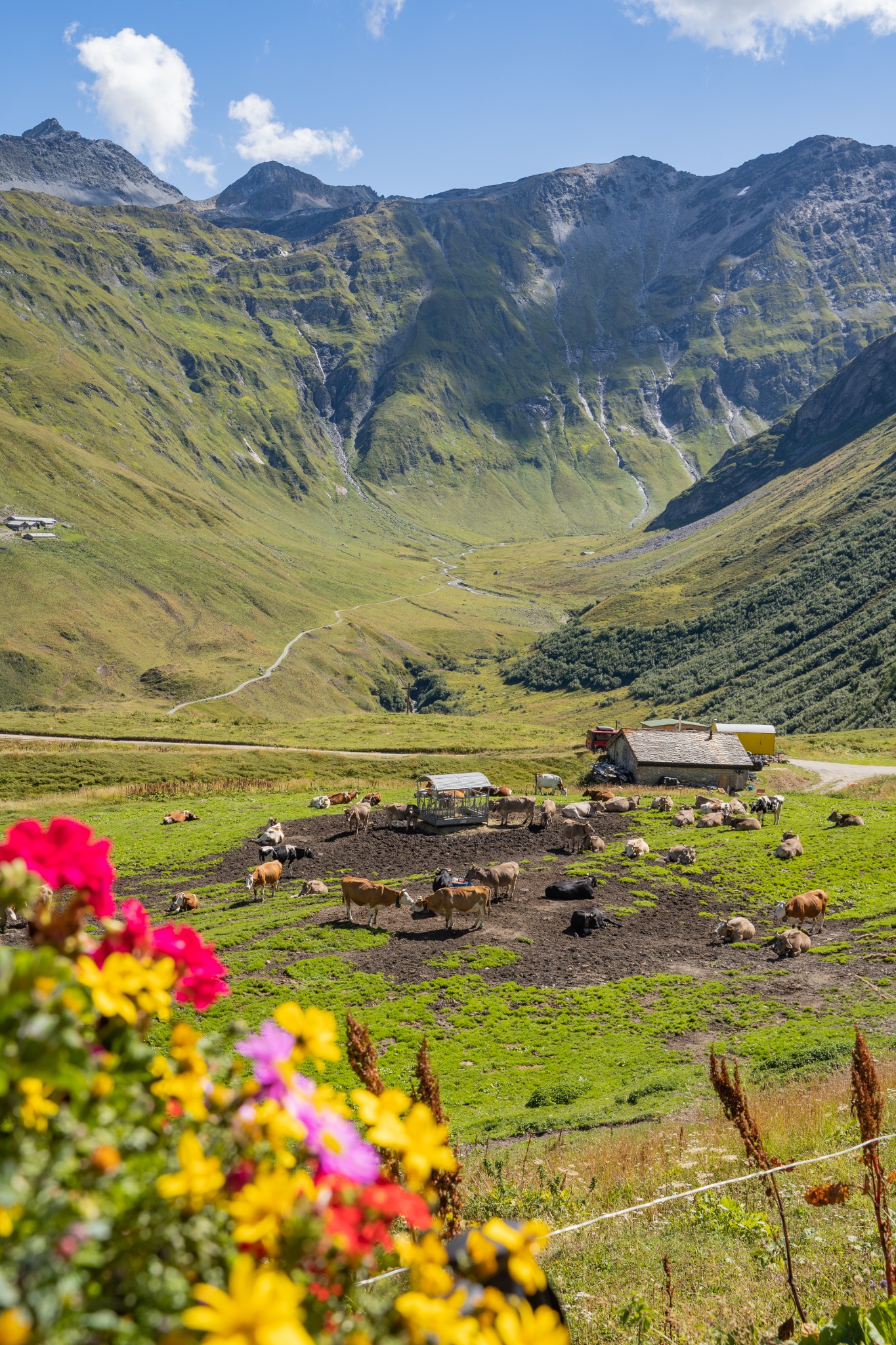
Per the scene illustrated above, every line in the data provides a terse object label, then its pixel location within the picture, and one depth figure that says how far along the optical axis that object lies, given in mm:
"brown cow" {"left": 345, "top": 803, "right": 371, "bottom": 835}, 47906
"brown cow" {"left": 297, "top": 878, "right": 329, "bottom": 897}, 36812
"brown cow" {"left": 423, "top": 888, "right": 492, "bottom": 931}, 32125
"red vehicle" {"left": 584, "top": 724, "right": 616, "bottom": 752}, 78281
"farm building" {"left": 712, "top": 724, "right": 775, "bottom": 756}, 77062
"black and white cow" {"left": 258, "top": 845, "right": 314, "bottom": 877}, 41281
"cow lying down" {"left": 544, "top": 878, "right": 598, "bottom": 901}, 36156
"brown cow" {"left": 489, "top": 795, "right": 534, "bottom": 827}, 50562
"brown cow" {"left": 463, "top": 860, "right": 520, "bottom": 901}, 35656
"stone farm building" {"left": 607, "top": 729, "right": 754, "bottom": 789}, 67375
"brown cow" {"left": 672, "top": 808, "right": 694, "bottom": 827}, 49438
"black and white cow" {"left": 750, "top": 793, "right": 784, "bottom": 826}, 50031
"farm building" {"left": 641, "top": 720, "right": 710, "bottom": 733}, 83619
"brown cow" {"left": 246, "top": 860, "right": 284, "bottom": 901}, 36562
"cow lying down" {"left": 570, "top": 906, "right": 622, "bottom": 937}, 32281
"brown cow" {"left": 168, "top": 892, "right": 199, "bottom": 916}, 34719
